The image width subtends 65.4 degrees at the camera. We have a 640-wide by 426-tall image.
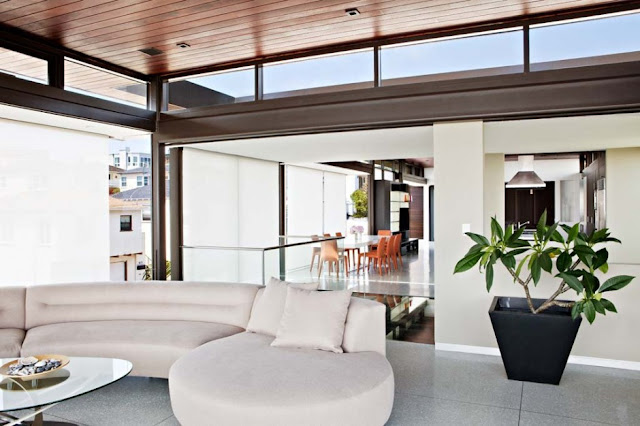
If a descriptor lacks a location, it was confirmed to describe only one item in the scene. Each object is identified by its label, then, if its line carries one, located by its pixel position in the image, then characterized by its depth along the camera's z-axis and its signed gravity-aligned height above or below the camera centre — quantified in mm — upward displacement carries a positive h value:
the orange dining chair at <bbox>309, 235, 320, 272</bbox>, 7656 -627
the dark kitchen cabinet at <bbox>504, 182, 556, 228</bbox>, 13861 +208
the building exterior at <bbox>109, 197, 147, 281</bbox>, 6090 -342
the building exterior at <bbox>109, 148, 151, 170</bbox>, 6234 +698
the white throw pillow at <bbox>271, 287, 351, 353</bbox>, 3334 -740
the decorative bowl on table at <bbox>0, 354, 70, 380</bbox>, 2760 -872
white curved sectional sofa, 2600 -909
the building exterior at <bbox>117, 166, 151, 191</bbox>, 6180 +459
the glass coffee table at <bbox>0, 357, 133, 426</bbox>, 2498 -925
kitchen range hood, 8773 +606
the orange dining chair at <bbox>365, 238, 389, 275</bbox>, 9695 -798
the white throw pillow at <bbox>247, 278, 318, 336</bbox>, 3736 -728
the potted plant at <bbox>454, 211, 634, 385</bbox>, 3596 -696
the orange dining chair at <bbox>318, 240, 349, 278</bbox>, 7734 -641
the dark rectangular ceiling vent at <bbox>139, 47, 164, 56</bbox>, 5043 +1677
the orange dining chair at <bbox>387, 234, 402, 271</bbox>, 10374 -778
